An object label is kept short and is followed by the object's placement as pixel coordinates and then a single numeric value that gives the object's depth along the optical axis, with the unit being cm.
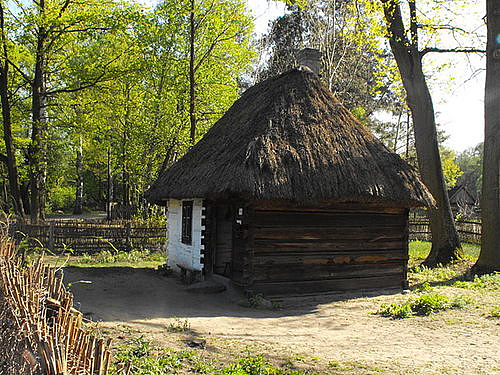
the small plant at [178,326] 710
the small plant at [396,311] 823
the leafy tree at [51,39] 1744
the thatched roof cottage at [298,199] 938
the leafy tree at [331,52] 2870
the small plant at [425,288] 1075
